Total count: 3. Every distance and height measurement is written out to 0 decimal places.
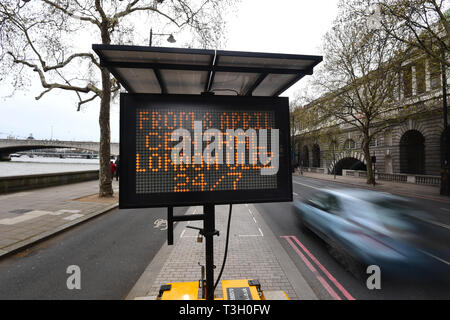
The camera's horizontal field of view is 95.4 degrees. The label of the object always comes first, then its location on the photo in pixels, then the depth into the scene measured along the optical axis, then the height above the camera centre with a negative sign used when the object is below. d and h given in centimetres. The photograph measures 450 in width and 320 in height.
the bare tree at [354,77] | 1694 +773
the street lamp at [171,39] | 1218 +735
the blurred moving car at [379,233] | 407 -173
